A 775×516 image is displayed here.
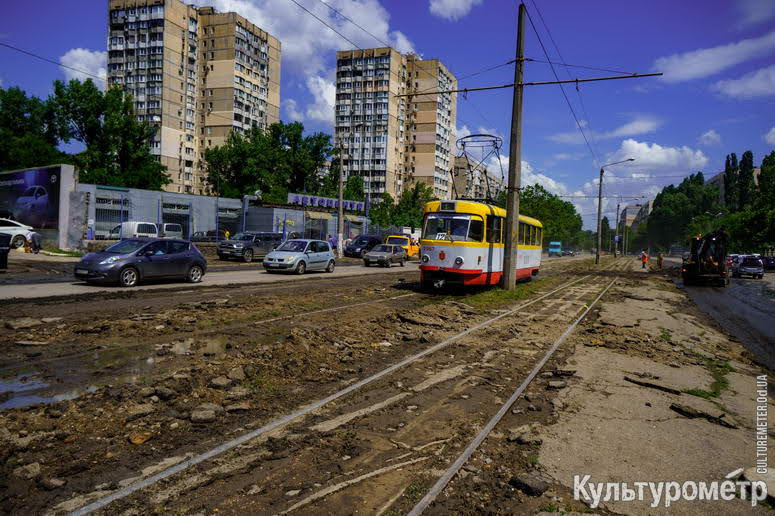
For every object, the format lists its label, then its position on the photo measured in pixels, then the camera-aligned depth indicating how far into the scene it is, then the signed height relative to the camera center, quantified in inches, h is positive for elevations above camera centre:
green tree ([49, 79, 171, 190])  2169.0 +480.4
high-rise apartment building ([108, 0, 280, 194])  3127.5 +1141.1
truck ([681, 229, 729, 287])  1028.5 -5.1
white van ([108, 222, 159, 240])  1156.5 +6.7
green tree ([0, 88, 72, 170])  2132.1 +507.6
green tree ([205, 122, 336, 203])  2603.3 +439.8
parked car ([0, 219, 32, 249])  1029.2 -3.7
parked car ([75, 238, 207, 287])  548.4 -36.4
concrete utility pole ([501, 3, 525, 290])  634.2 +112.5
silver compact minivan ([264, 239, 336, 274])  859.4 -32.6
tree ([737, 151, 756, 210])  3385.8 +610.6
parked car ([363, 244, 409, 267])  1205.7 -32.3
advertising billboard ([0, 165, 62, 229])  1058.7 +77.6
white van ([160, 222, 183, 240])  1310.7 +14.2
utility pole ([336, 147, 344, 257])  1450.5 +39.6
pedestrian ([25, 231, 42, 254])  992.2 -27.4
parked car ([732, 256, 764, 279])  1434.5 -28.9
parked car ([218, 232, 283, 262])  1147.9 -20.0
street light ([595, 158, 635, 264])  1925.0 +203.6
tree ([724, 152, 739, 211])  3779.3 +654.7
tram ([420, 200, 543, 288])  597.3 +5.2
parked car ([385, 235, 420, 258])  1523.1 +9.1
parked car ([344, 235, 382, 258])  1553.9 -8.1
